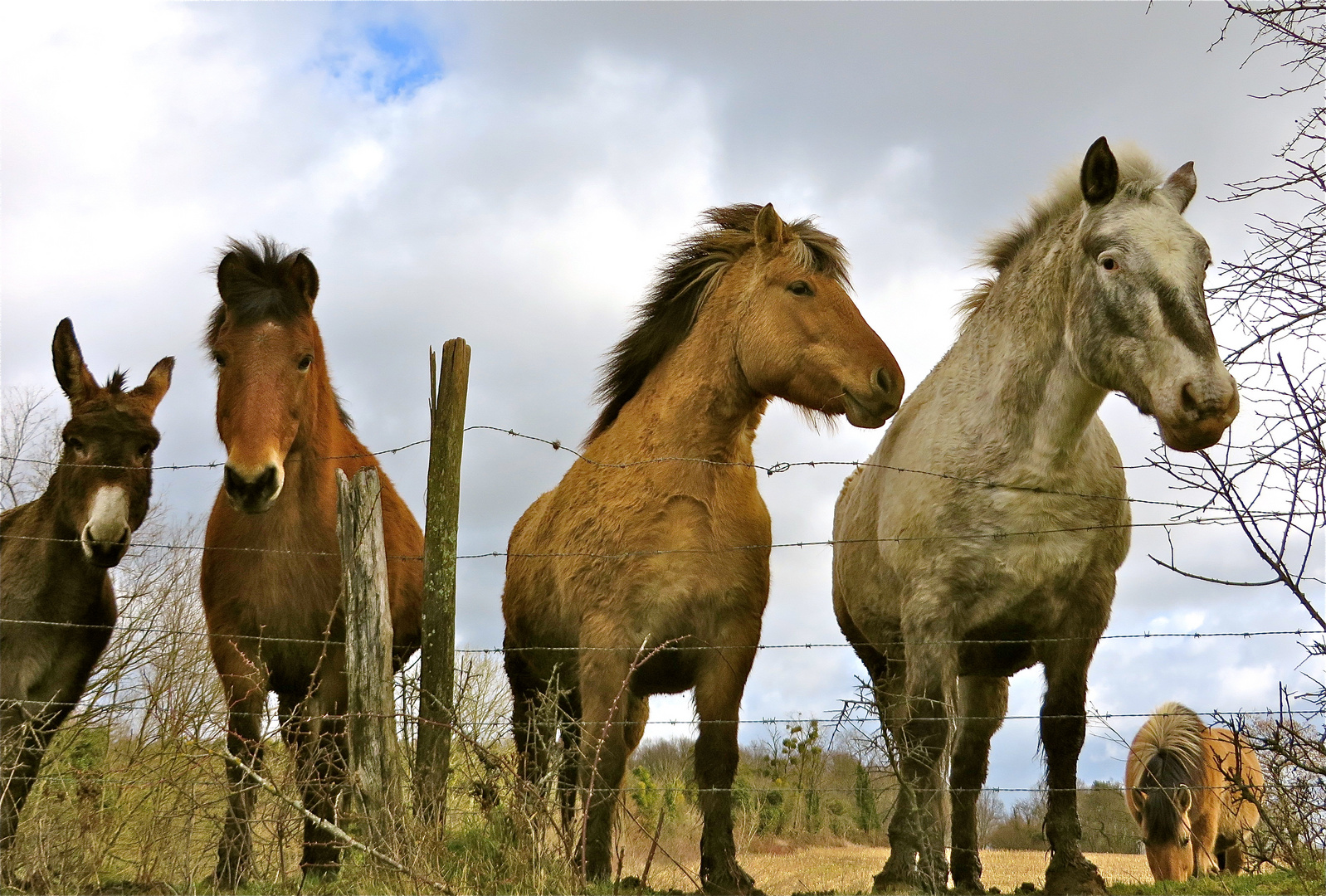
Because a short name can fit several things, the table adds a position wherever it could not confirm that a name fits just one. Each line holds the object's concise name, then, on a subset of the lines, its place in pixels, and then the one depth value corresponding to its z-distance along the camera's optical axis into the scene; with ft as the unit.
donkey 18.45
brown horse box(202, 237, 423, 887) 16.97
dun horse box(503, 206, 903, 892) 17.53
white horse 15.60
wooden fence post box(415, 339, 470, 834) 16.43
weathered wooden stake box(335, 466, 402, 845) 15.60
